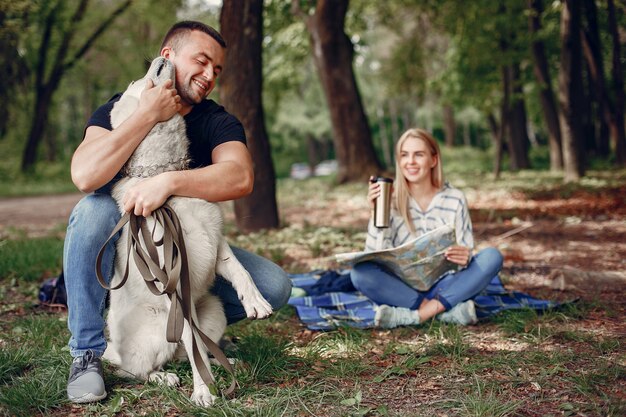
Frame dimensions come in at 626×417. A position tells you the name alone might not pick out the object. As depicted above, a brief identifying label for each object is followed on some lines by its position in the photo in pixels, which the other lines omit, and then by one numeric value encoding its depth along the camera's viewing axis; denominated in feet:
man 8.09
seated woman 12.03
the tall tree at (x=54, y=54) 67.82
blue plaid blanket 12.38
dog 8.27
